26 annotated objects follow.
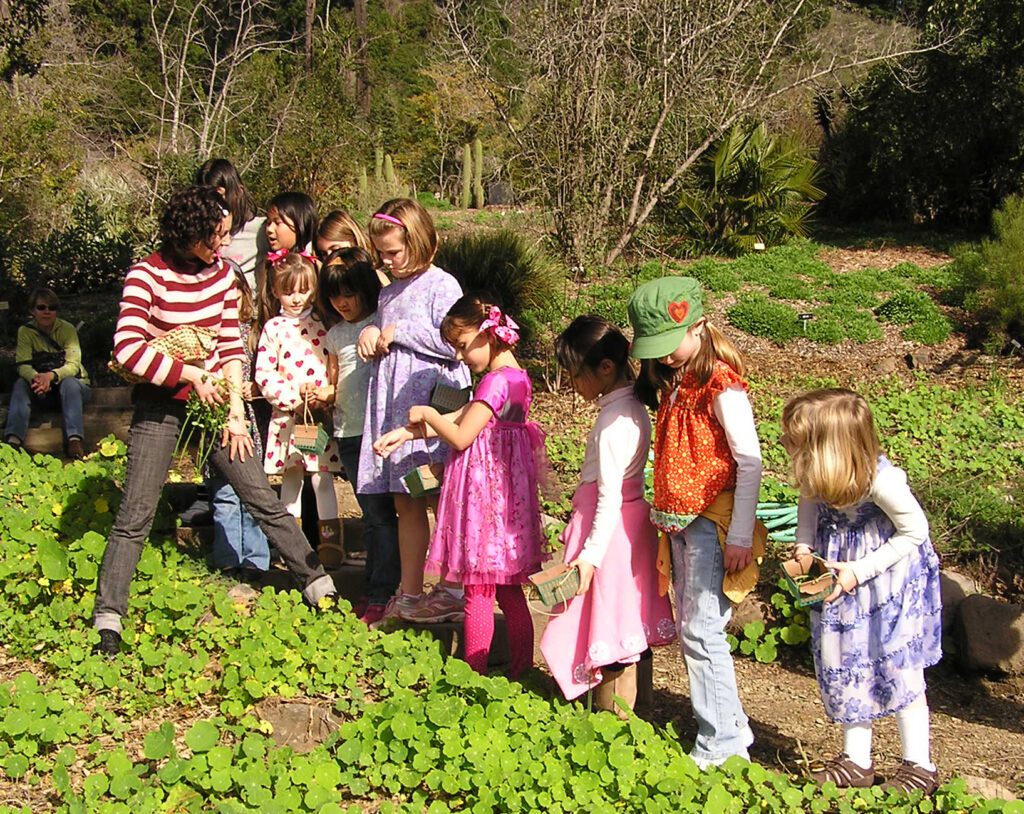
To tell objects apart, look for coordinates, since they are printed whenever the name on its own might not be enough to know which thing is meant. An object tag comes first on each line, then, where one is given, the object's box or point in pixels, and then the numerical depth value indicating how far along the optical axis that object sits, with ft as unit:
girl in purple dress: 13.91
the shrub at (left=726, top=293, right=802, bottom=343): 33.24
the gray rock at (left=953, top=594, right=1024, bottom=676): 15.14
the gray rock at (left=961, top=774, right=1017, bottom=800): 10.52
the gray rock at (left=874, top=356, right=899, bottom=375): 30.17
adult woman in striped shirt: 12.92
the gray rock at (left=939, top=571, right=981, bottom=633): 16.03
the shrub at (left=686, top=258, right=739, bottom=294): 37.50
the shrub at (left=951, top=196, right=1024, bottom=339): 30.45
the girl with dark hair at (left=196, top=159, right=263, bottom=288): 15.64
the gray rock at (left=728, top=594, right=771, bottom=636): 15.69
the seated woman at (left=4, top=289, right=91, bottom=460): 23.02
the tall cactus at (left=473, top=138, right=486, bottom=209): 70.13
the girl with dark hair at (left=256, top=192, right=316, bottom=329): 15.81
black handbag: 23.52
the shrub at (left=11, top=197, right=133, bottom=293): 35.37
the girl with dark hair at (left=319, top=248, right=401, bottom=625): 14.69
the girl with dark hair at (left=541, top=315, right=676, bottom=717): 11.35
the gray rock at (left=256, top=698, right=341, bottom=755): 11.98
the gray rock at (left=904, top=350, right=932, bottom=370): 30.37
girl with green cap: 10.55
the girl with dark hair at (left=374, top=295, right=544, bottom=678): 12.45
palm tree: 43.93
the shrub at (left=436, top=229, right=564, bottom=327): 26.91
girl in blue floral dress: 10.38
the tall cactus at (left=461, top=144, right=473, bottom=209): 70.33
